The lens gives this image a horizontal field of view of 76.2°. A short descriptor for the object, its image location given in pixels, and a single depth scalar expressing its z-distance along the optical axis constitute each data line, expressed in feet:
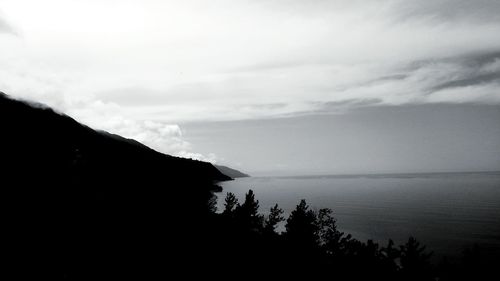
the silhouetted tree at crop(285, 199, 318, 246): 193.36
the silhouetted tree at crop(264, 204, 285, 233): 239.71
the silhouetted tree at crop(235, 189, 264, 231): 240.03
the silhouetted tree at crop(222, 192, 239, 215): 295.77
